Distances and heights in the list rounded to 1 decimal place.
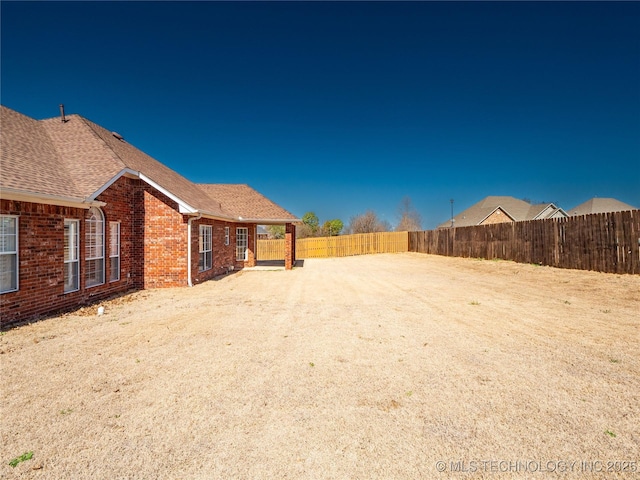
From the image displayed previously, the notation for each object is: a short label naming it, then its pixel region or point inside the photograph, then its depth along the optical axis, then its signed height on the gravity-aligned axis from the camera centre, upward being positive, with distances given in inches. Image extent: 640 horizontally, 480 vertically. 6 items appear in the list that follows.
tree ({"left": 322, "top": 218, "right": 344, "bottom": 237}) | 1941.4 +136.5
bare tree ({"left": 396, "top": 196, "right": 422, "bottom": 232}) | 2009.1 +156.2
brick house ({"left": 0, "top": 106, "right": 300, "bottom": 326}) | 252.2 +33.7
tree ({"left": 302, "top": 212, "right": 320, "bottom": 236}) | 2128.9 +205.2
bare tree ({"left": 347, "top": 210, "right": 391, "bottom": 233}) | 1862.7 +142.9
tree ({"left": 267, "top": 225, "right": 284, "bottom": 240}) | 2007.9 +113.4
